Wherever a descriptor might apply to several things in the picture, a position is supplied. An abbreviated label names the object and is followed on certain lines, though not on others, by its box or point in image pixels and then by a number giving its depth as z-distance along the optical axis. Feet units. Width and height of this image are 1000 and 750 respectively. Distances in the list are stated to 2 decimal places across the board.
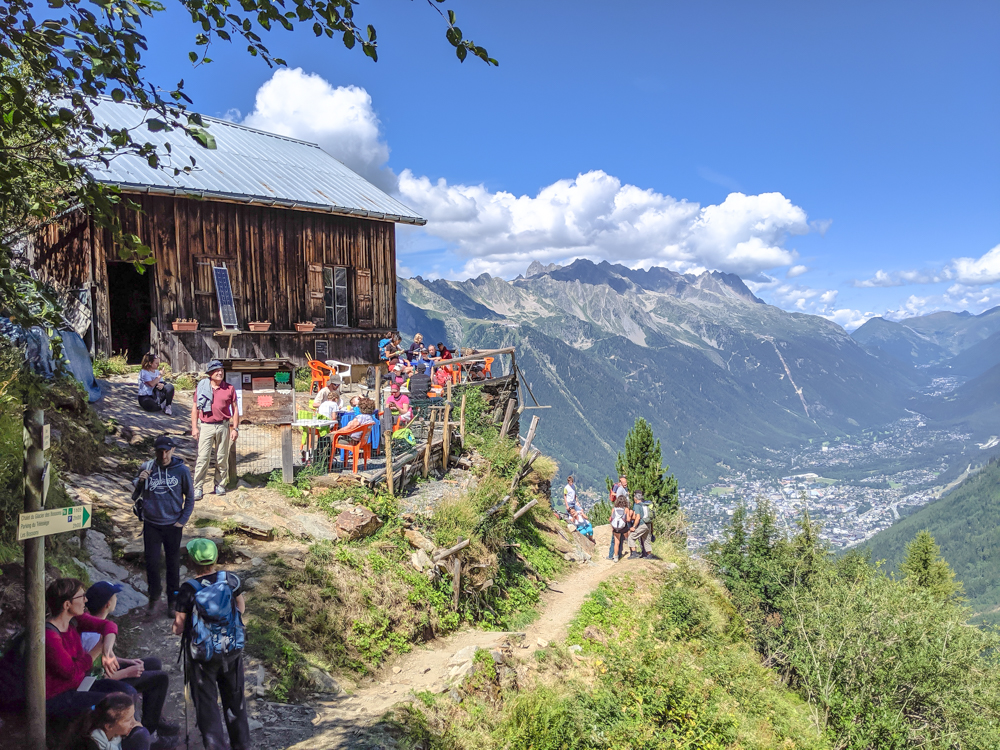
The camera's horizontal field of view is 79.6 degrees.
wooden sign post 12.07
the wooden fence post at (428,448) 43.93
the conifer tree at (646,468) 103.09
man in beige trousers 29.71
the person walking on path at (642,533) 55.57
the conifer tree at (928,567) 110.42
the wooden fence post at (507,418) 60.64
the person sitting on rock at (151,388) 41.88
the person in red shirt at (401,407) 45.70
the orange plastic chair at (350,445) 38.55
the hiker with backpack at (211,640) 15.21
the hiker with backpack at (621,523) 54.03
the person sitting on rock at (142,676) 14.88
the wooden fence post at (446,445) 46.25
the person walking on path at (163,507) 20.24
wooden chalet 52.37
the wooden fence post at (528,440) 63.16
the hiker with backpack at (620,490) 53.57
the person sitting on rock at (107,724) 12.94
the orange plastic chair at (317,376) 55.21
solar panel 57.62
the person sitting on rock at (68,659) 13.24
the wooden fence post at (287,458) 34.45
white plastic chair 60.02
